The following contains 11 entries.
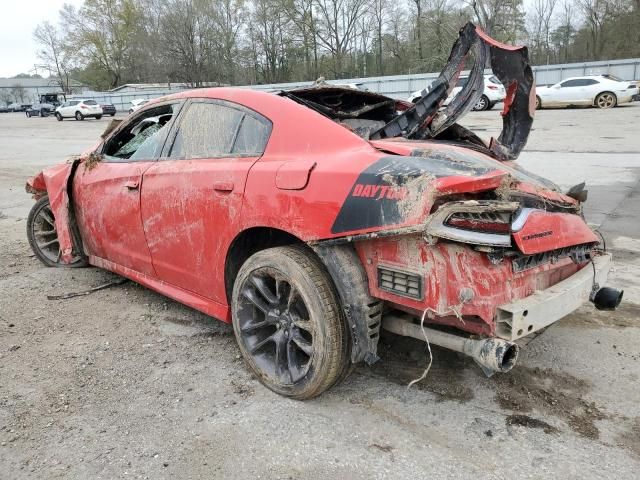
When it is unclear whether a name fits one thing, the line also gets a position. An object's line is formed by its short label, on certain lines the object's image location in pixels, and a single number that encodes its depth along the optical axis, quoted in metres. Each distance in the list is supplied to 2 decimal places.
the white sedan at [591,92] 22.78
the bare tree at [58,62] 81.53
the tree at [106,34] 76.12
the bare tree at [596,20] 48.62
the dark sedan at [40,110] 49.00
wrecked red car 2.31
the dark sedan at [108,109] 40.16
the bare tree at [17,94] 83.69
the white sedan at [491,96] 24.28
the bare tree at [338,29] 61.75
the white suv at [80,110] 37.12
